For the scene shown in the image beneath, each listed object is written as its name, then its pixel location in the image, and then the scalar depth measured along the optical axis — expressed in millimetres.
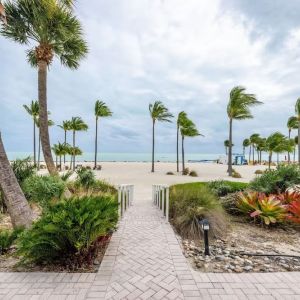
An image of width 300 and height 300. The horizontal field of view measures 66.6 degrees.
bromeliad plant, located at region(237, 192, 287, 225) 6297
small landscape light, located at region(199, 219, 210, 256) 4195
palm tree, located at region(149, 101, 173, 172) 28730
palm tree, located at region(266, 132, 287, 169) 32375
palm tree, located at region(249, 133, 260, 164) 54962
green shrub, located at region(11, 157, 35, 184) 8016
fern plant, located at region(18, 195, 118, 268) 3387
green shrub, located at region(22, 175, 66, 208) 6426
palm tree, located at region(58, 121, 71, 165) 39716
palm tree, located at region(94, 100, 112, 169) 32781
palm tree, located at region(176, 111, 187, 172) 28969
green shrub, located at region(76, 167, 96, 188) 11272
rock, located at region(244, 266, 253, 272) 3648
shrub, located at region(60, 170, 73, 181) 8428
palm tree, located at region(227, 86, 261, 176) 22188
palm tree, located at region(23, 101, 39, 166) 32594
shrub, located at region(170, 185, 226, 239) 5426
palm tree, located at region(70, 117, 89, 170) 38812
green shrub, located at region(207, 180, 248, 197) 9999
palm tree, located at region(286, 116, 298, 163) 38969
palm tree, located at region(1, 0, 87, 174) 8586
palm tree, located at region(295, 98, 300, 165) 28203
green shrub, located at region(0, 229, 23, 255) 4141
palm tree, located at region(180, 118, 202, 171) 29281
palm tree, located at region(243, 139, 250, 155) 68762
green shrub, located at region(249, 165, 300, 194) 8648
